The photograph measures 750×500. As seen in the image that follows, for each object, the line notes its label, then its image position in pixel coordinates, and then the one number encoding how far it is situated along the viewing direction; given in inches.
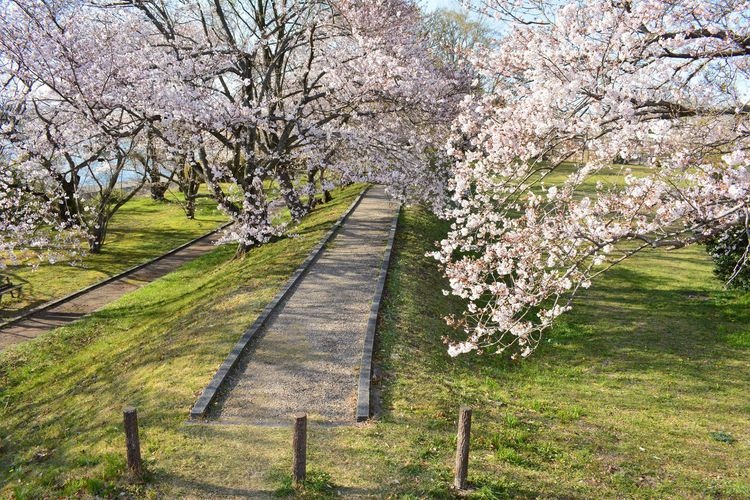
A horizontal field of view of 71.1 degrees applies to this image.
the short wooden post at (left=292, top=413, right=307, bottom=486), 243.9
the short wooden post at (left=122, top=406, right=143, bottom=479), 252.2
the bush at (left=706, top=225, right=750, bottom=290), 544.7
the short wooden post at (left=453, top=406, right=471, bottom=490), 246.8
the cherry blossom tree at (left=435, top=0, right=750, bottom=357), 228.2
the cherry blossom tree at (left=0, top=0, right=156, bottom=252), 473.1
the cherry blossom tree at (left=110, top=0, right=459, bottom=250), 547.2
